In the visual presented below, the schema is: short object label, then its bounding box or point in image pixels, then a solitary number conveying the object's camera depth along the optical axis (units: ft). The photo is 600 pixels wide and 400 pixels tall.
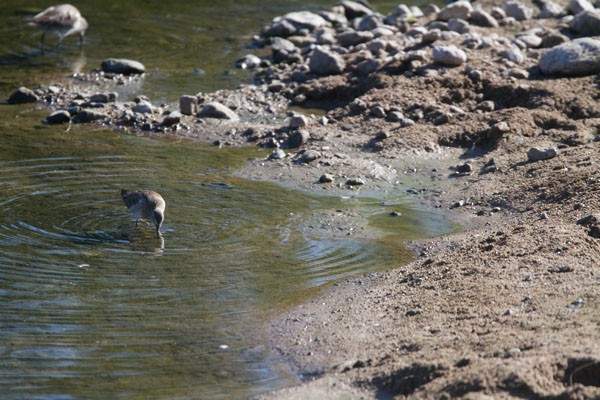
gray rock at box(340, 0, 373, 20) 69.82
